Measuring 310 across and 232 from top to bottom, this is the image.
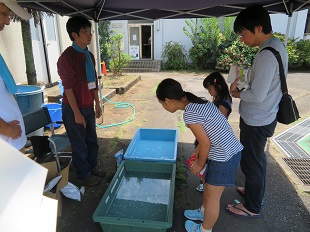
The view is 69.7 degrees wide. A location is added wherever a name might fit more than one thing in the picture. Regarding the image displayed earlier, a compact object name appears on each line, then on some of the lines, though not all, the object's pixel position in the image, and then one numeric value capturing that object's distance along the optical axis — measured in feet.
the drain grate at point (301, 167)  9.27
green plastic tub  5.93
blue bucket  12.75
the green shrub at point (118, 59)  31.20
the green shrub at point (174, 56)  44.57
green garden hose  18.61
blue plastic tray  10.90
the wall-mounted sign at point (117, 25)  45.69
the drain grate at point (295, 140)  11.32
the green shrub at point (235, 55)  38.75
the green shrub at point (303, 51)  40.39
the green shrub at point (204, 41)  41.14
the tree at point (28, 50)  13.25
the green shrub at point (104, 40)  41.12
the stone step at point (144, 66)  43.93
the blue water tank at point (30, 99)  11.04
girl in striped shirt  5.05
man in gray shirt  5.65
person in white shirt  5.06
